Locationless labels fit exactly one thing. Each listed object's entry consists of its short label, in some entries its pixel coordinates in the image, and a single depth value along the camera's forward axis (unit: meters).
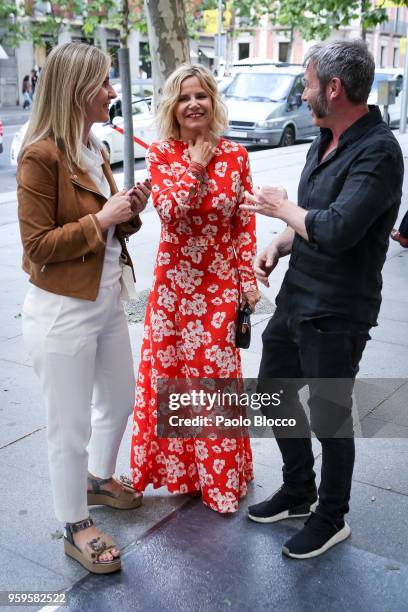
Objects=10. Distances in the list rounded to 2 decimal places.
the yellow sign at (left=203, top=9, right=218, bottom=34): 34.97
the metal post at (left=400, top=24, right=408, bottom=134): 18.94
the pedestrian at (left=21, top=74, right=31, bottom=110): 35.09
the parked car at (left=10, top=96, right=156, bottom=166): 15.02
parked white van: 17.86
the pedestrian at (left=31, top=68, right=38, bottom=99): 36.11
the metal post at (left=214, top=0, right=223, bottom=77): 36.25
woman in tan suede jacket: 2.62
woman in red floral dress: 3.08
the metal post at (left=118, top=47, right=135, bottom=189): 7.09
